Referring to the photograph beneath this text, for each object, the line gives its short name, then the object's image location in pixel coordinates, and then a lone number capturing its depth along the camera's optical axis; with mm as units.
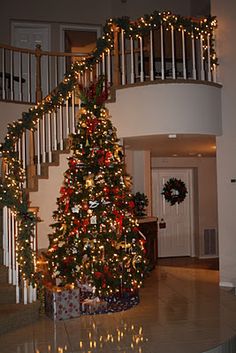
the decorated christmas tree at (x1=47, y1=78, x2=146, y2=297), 5738
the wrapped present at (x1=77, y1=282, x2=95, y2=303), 5809
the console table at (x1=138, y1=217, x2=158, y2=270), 8539
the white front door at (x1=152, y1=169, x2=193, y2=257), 10875
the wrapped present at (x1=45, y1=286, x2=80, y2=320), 5398
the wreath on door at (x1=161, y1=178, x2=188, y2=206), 10844
